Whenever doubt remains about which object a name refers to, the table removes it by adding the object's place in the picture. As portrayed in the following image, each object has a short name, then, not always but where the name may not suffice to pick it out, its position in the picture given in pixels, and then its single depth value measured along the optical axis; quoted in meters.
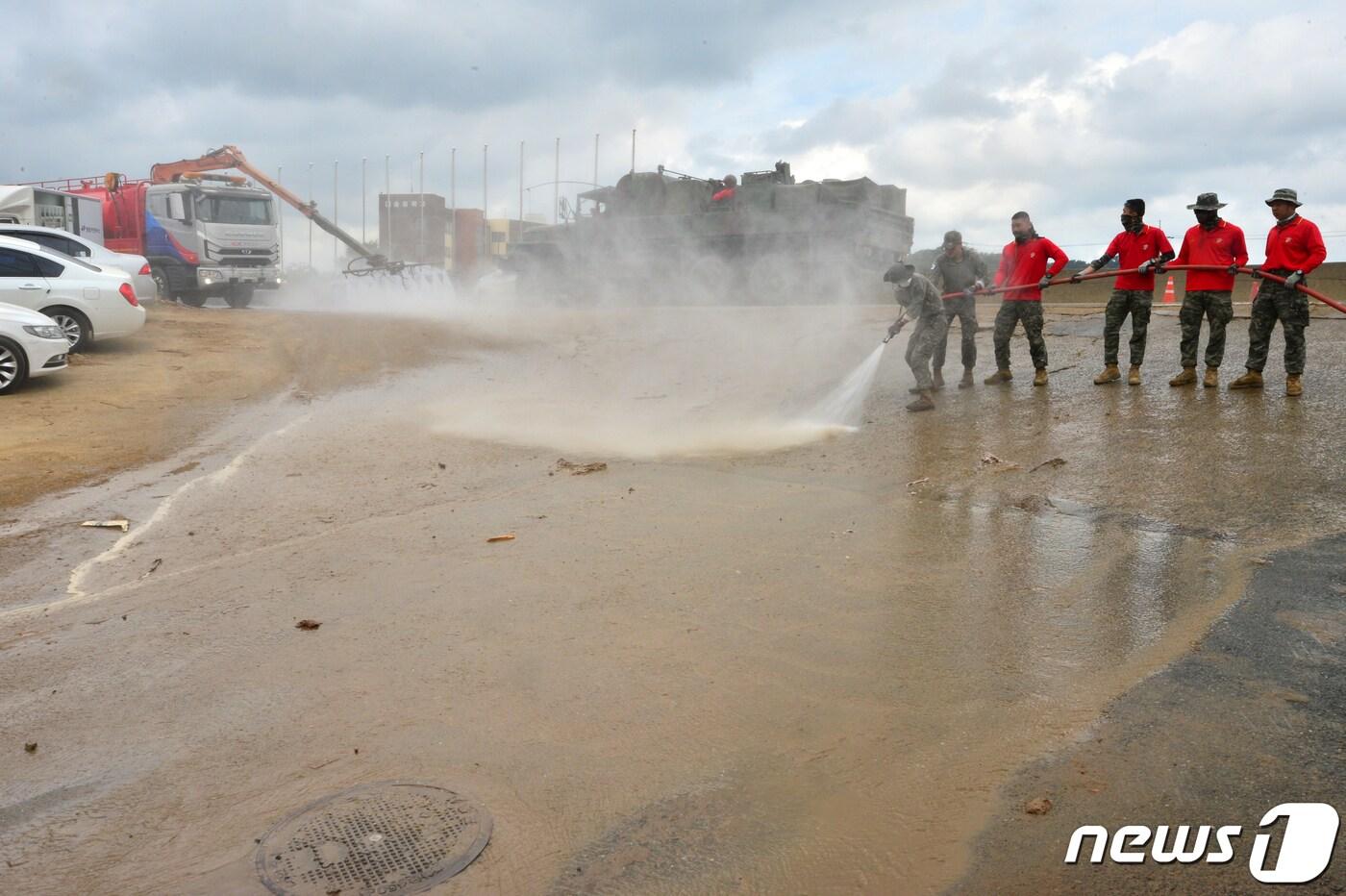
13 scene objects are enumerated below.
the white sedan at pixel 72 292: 11.42
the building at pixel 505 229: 44.81
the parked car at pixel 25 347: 9.82
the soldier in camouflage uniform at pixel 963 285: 9.89
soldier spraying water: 9.44
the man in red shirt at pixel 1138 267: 8.57
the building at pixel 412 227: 43.56
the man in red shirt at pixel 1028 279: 9.26
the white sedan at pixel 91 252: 13.16
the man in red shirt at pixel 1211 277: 8.02
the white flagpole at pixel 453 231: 41.59
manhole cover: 2.68
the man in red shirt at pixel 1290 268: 7.45
